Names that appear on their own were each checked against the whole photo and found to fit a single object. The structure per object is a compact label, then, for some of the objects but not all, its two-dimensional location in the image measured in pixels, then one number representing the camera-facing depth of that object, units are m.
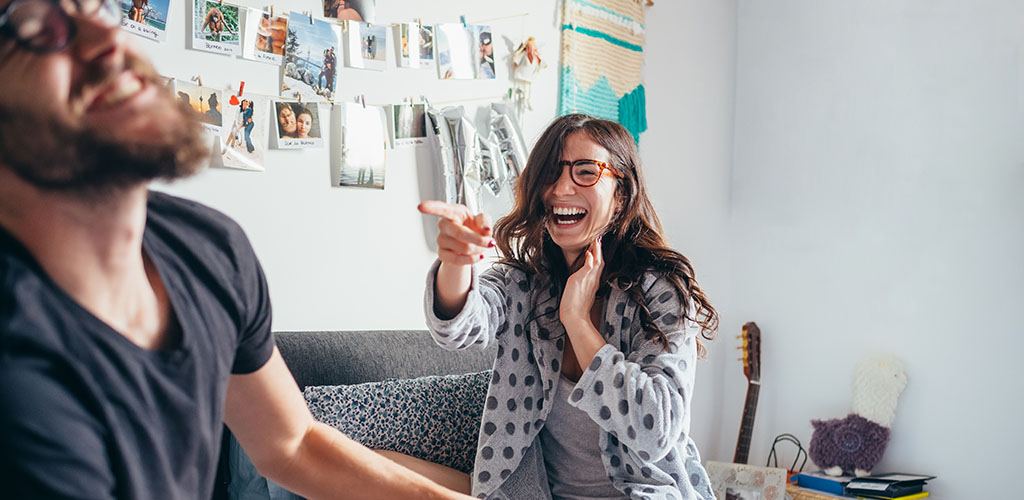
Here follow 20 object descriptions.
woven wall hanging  2.98
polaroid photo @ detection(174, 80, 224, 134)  2.05
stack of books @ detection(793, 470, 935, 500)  2.69
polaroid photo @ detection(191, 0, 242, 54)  2.08
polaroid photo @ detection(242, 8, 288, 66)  2.17
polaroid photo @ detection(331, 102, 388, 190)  2.36
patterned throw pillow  1.82
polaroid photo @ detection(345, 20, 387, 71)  2.37
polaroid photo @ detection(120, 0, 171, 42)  1.93
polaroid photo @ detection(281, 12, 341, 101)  2.26
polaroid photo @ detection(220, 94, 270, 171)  2.14
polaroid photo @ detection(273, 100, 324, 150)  2.24
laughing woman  1.51
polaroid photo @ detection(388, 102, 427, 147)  2.48
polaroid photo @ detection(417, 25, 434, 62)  2.54
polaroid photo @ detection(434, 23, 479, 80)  2.59
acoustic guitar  3.25
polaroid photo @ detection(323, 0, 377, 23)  2.33
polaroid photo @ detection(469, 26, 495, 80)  2.69
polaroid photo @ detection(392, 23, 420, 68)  2.48
